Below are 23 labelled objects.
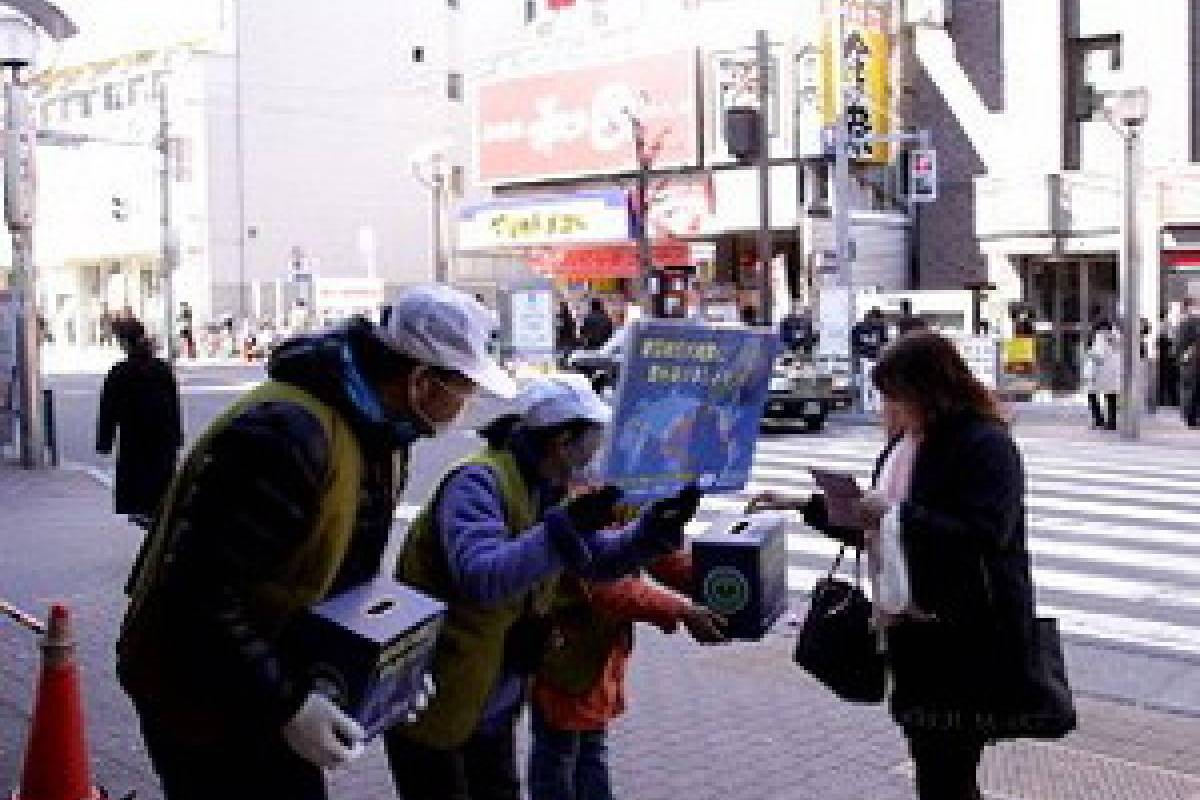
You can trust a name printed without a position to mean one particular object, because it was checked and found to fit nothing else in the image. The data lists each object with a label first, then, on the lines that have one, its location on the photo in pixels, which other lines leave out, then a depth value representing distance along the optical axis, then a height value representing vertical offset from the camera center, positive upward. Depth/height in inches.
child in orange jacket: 165.9 -38.2
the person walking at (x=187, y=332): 1877.5 -9.4
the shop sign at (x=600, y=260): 1510.8 +55.0
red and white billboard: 1494.8 +191.9
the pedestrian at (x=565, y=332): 1352.5 -12.3
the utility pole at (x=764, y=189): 1150.3 +93.7
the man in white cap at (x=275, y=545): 111.0 -15.7
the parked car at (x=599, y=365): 924.6 -28.2
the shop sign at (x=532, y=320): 1219.9 -1.5
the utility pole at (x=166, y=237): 1782.7 +96.7
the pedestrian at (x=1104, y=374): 834.8 -33.7
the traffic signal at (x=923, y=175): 1192.8 +101.5
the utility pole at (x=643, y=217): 1389.0 +89.1
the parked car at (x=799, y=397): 856.9 -43.8
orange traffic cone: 199.8 -50.5
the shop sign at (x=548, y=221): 1502.2 +94.3
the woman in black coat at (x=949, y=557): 157.5 -24.1
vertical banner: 1199.6 +188.0
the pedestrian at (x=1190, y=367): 865.5 -32.1
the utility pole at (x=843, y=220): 996.6 +61.9
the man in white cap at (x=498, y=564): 140.3 -21.5
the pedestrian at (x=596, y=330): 1167.0 -9.1
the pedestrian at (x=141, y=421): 428.5 -25.8
